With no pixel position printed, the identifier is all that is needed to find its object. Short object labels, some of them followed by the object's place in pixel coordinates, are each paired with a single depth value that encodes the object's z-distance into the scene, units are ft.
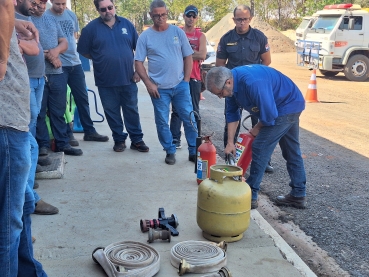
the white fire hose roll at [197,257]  11.03
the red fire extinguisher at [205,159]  16.79
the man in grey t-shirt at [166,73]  19.54
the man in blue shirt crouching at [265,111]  14.24
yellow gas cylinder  12.51
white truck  55.83
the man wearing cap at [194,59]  22.27
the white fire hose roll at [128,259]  10.67
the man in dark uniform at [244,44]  19.84
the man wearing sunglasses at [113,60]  20.58
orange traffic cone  40.29
